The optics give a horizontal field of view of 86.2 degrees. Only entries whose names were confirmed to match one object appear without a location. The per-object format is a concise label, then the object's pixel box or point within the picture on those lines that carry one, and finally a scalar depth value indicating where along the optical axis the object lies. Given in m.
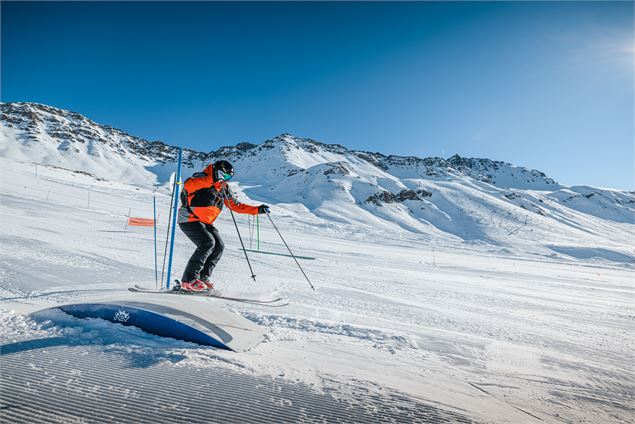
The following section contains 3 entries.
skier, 4.93
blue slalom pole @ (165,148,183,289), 5.29
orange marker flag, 15.86
